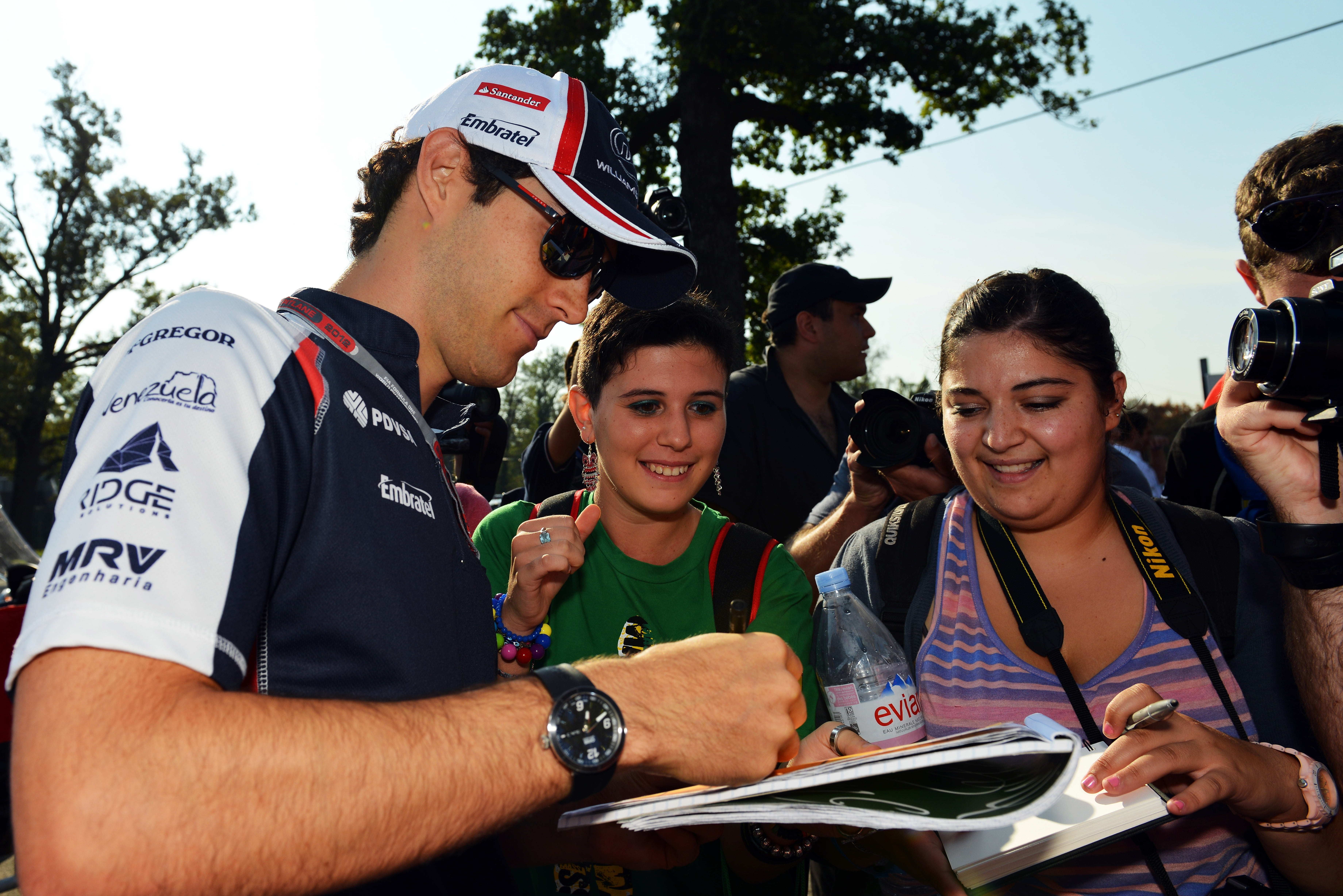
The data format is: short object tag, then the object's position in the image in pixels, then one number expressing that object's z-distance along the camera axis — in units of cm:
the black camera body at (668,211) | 213
